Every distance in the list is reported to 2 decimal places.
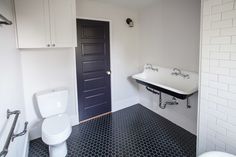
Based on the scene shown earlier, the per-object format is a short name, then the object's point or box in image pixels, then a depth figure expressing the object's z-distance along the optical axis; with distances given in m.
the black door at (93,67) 2.99
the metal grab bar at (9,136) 0.91
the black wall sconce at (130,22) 3.45
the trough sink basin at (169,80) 2.29
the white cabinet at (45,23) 2.12
